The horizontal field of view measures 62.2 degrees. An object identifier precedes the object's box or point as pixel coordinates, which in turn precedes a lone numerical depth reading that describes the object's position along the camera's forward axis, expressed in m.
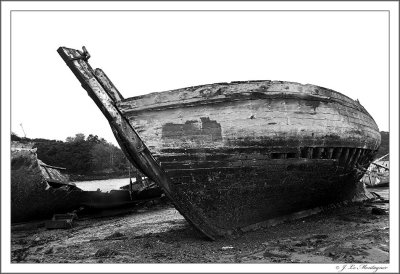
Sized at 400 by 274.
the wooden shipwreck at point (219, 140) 5.44
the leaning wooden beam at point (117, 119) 5.41
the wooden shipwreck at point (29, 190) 8.60
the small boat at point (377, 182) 18.64
